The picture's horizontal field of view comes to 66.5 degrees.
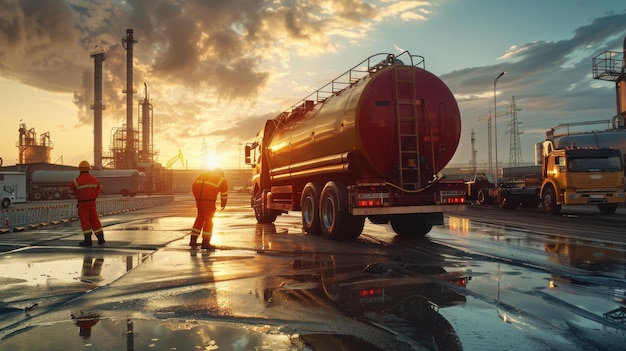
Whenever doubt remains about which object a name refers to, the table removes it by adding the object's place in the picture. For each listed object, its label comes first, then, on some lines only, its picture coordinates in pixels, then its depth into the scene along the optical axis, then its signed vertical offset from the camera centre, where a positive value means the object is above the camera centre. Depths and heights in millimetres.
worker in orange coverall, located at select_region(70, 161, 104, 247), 9906 -206
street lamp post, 40150 +5303
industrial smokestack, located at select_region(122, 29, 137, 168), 65688 +12798
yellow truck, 17875 +216
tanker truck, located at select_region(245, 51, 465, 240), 10039 +768
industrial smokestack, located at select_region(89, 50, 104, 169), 64375 +11371
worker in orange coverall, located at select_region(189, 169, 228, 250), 9502 -215
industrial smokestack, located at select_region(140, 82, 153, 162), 76688 +10246
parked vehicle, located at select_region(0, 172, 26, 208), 33656 +504
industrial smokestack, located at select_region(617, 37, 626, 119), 39906 +7827
